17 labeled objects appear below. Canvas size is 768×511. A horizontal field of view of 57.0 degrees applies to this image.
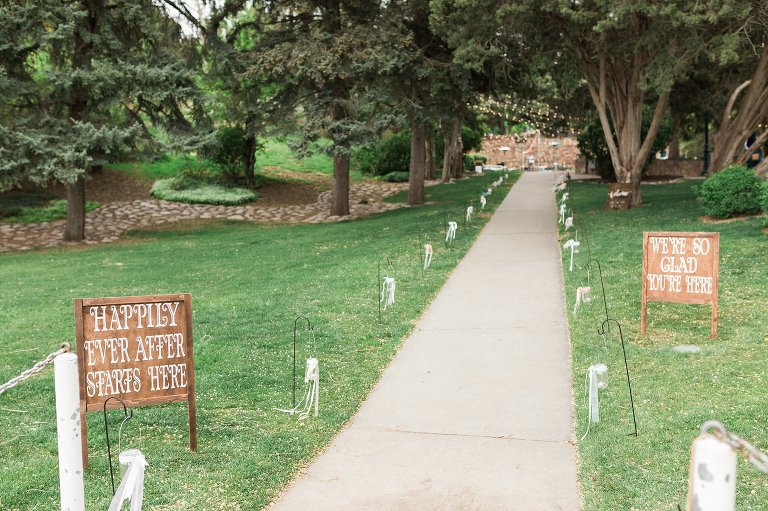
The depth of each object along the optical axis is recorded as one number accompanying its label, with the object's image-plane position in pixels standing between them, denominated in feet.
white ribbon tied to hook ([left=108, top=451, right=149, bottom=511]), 11.40
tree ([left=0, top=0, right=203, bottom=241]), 57.16
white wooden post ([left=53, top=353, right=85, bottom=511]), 12.28
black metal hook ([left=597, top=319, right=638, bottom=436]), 17.75
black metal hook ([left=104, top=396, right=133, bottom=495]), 16.29
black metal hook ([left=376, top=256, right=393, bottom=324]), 34.37
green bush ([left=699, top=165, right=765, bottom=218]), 48.60
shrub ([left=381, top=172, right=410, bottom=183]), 106.73
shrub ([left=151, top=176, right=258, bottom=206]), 89.56
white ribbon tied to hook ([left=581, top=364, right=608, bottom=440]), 18.35
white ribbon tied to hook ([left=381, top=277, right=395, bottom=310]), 31.50
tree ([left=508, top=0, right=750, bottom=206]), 46.57
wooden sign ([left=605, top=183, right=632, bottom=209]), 63.77
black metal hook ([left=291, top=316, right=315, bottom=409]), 20.83
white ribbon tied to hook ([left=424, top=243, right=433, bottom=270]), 39.44
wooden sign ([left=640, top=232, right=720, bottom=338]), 26.35
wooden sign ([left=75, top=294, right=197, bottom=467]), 16.88
